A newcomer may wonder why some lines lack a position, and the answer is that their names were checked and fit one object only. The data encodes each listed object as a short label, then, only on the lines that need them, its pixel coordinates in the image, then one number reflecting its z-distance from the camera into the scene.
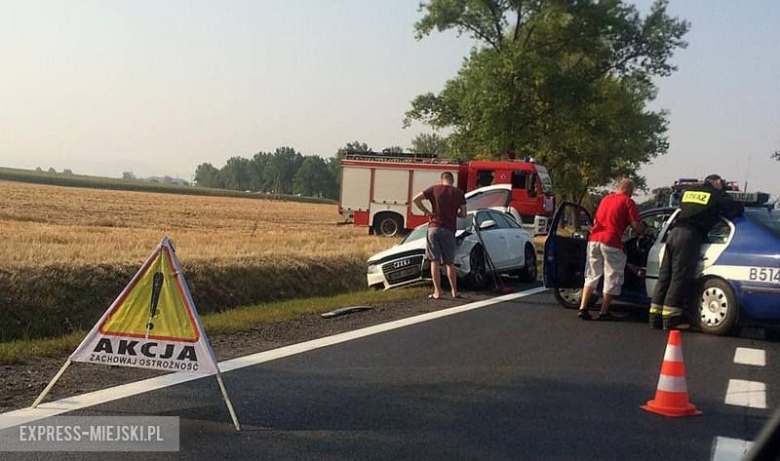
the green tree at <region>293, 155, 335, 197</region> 139.62
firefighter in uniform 9.27
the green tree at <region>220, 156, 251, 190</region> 156.75
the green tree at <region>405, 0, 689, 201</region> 30.25
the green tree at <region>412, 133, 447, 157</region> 93.81
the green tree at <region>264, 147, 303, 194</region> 146.50
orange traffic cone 5.79
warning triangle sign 5.39
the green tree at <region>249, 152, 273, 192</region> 149.75
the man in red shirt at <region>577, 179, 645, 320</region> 10.01
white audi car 13.30
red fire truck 26.03
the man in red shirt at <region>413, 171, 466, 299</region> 11.98
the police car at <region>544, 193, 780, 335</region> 8.90
